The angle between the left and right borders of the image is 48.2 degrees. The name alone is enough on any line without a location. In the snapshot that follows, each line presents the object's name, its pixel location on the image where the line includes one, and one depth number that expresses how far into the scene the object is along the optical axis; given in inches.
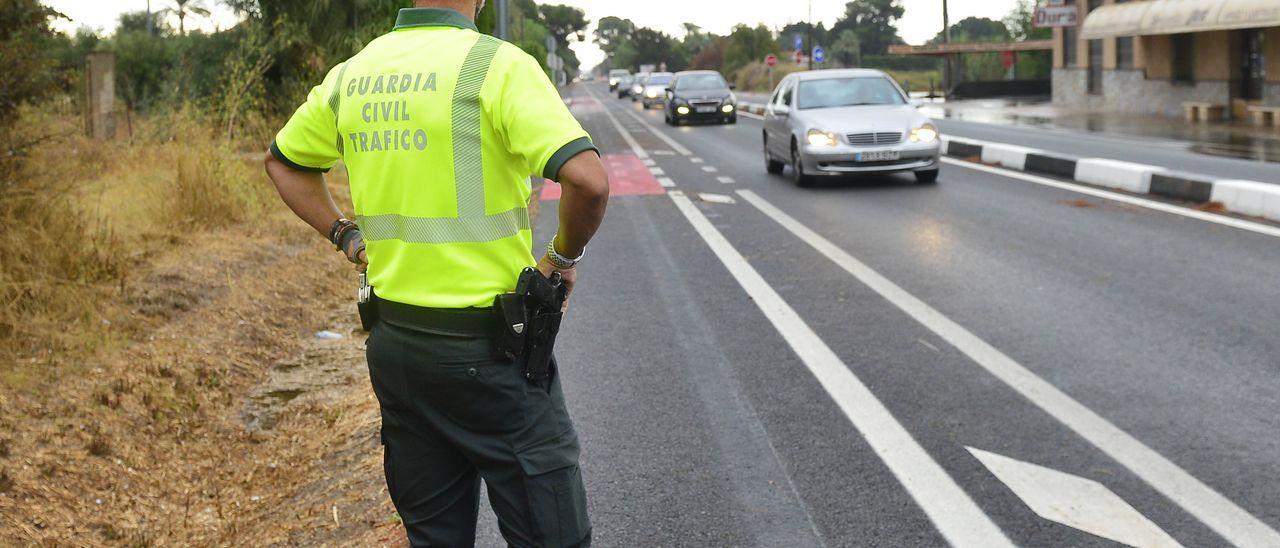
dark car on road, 1453.0
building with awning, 1263.5
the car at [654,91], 2215.8
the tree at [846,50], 4531.0
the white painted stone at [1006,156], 739.4
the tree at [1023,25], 2893.5
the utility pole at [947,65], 2253.4
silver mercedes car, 636.1
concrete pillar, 697.6
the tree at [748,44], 4074.8
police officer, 104.9
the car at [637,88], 2822.8
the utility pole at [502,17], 680.4
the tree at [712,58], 4936.0
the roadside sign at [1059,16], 1686.8
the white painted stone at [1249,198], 484.1
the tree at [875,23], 6604.3
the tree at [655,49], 6678.2
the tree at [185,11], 836.0
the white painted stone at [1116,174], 591.5
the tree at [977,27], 6469.0
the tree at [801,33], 6703.3
